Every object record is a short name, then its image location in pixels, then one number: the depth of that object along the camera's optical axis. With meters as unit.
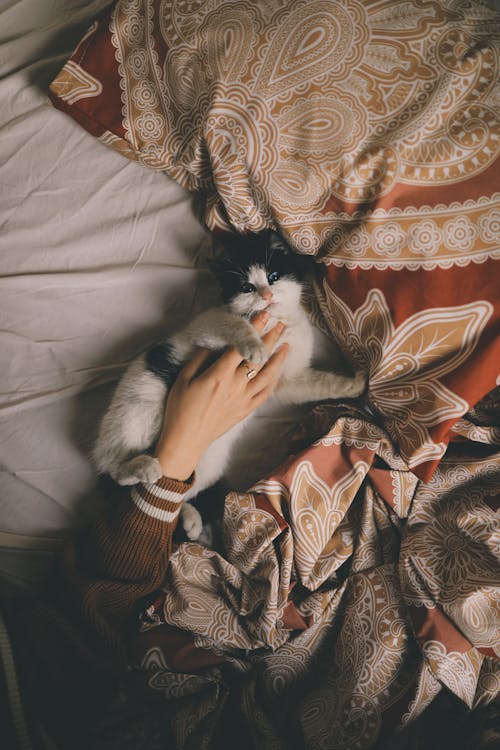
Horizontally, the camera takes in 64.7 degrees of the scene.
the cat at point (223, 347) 0.89
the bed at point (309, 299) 0.67
